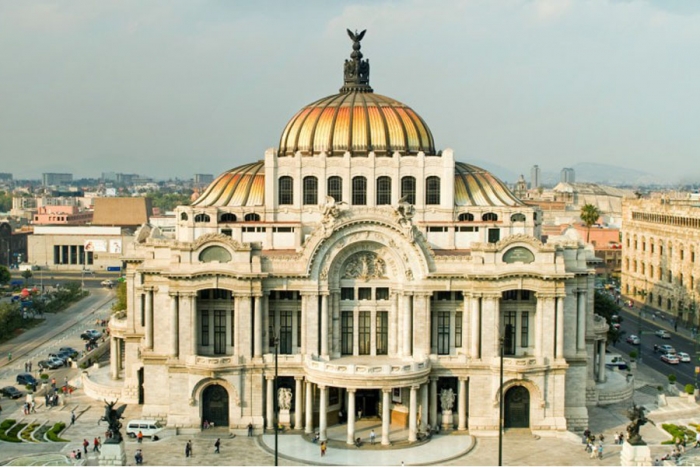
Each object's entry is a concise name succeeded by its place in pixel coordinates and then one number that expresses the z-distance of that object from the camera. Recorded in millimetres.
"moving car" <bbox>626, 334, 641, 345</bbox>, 117394
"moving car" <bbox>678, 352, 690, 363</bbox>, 107125
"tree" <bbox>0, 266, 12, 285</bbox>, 161850
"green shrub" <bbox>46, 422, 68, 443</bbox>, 74500
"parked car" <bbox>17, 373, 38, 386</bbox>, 94500
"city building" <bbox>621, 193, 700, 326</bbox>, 132750
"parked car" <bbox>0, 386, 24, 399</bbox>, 89250
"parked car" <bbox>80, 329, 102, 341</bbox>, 120938
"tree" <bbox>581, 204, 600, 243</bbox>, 164250
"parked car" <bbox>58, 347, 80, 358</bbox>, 110031
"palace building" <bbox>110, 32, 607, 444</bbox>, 76062
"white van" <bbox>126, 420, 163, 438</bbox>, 75062
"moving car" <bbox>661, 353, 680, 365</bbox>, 105938
